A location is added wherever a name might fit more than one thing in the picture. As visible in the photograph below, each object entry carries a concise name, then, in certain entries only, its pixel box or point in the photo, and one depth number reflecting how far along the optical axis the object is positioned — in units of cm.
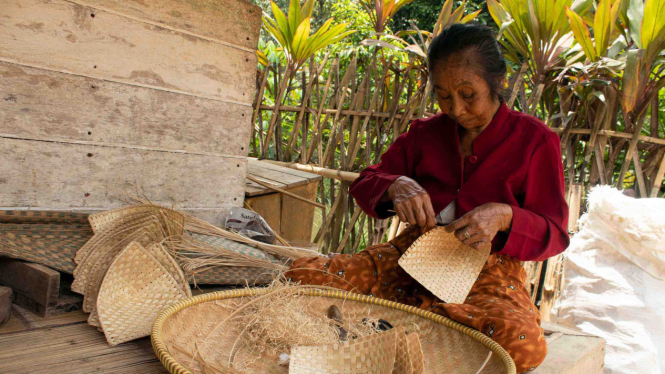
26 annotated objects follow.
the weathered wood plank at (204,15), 196
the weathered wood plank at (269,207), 274
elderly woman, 132
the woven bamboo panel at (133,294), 123
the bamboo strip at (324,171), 310
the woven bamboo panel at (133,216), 159
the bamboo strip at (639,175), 249
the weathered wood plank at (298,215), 309
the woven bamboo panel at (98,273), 135
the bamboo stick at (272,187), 274
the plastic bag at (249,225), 226
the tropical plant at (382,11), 404
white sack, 208
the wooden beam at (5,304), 124
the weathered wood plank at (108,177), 180
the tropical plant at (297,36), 351
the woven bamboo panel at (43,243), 142
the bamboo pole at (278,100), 365
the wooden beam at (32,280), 134
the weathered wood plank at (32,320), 126
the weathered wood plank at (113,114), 175
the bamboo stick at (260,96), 384
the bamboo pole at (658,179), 244
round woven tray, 104
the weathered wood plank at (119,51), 173
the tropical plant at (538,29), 243
